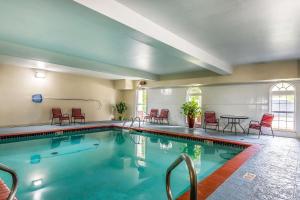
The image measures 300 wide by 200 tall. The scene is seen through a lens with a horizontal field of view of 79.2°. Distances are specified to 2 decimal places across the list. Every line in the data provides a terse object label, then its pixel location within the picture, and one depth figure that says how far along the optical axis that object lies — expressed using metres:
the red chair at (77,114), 8.56
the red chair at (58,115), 7.89
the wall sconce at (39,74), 7.73
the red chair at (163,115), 9.27
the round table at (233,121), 7.06
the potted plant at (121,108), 10.93
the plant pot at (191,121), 8.04
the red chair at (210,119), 7.40
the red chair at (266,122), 6.05
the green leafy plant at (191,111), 7.92
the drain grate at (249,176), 2.59
